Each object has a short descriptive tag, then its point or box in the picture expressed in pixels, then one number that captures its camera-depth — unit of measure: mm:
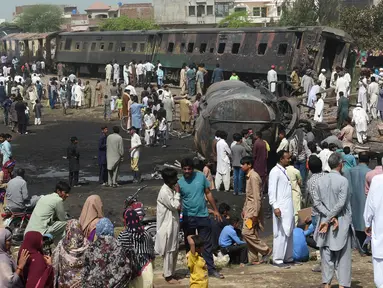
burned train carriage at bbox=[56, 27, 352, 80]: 30375
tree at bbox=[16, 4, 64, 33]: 105875
